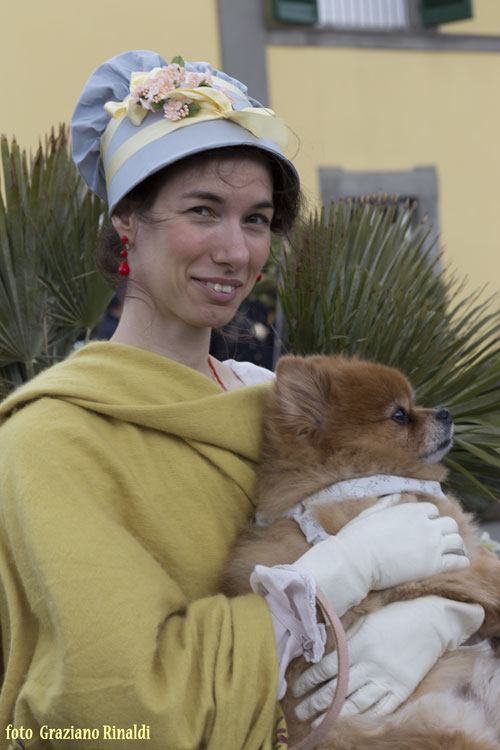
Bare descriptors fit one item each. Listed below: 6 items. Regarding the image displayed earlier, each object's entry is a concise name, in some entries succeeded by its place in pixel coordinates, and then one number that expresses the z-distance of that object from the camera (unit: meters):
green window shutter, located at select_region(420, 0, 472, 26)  10.75
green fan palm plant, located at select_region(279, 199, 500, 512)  3.39
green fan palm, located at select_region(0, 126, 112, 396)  3.72
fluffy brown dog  1.94
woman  1.82
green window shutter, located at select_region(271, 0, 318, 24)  9.86
